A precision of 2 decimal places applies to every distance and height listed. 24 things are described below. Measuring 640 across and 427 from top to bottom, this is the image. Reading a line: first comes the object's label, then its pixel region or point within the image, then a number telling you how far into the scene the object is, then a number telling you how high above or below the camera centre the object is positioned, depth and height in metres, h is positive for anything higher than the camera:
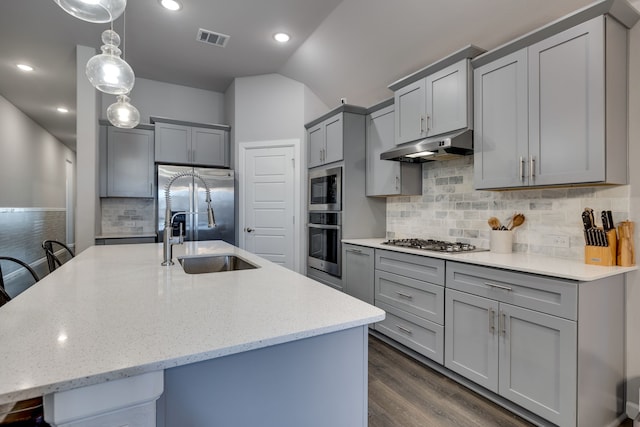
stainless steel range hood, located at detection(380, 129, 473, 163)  2.36 +0.50
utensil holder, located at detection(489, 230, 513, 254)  2.39 -0.22
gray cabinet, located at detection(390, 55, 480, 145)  2.39 +0.91
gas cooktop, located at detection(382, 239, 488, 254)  2.47 -0.28
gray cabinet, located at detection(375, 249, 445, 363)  2.36 -0.71
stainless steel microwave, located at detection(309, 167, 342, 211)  3.54 +0.26
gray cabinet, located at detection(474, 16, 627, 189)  1.75 +0.62
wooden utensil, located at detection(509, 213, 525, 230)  2.38 -0.06
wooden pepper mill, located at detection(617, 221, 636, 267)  1.81 -0.18
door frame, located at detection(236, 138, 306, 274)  4.20 +0.35
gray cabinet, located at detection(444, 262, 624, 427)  1.62 -0.72
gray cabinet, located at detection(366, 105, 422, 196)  3.19 +0.46
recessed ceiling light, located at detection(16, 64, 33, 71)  4.06 +1.85
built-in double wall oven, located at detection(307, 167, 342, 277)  3.54 -0.10
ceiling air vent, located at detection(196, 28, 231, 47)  3.33 +1.85
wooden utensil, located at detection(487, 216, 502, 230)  2.52 -0.09
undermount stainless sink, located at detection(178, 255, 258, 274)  2.19 -0.37
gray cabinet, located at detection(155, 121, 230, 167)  4.17 +0.89
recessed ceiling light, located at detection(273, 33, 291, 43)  3.38 +1.87
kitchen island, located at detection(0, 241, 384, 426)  0.67 -0.32
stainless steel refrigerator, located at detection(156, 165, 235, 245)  3.83 +0.14
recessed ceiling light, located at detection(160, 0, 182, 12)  2.83 +1.85
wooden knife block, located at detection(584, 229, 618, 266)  1.83 -0.23
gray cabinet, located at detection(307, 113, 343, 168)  3.53 +0.83
